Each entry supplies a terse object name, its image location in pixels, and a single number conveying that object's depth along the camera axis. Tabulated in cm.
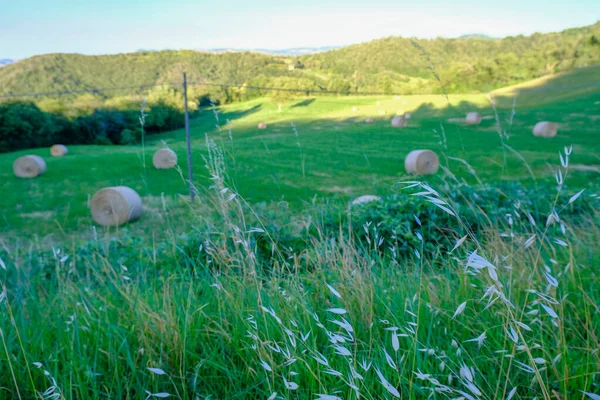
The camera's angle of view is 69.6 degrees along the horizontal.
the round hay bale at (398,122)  2760
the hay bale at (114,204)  1309
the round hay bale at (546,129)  2152
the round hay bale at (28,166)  1852
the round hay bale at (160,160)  1844
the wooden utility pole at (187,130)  1215
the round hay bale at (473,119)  2534
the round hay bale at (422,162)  1655
